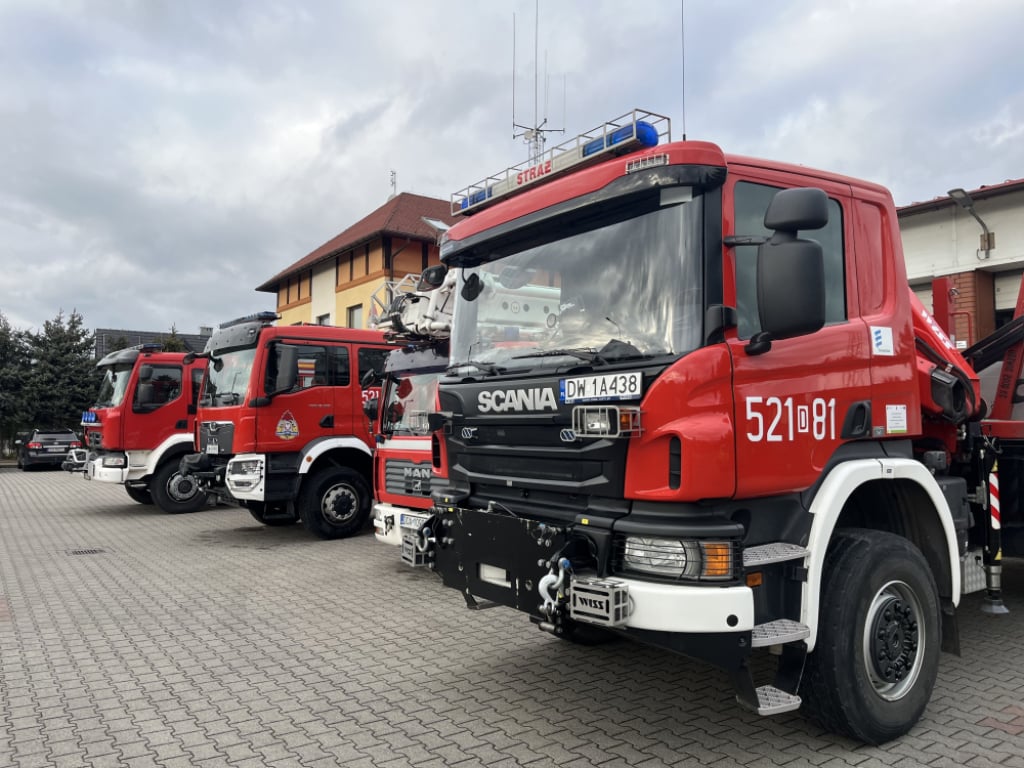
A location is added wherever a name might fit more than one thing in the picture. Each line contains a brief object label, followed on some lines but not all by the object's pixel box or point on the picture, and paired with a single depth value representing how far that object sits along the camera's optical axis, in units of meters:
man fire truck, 7.36
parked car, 24.50
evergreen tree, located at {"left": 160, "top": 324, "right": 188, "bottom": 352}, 32.40
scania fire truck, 3.15
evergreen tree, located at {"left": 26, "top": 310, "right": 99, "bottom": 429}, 28.78
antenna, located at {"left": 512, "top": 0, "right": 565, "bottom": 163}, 4.89
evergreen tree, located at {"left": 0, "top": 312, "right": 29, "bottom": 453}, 28.55
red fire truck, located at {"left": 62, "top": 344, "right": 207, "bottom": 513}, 13.05
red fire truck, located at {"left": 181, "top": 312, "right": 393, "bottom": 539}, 9.77
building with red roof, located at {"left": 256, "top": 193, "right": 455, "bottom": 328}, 25.34
